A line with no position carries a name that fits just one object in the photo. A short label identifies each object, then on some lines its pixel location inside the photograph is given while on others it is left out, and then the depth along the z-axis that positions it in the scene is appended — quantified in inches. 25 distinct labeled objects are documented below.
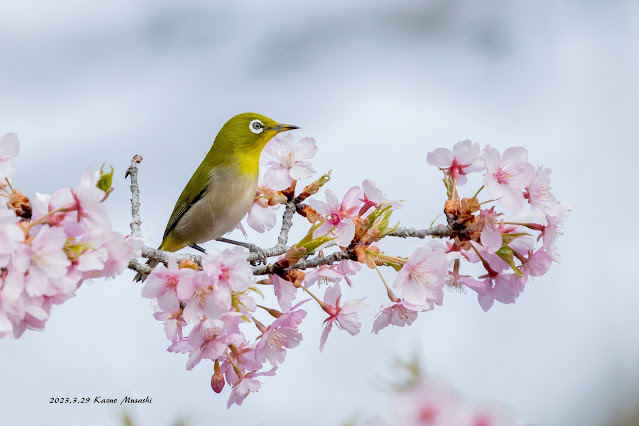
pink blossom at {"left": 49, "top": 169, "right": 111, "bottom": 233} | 199.0
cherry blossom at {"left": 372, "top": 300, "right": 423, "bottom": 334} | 274.5
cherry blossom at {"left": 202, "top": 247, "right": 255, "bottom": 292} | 235.0
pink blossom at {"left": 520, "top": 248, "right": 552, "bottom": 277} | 275.3
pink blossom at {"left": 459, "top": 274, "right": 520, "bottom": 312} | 284.7
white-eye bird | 388.2
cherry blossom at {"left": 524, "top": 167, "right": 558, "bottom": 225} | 273.3
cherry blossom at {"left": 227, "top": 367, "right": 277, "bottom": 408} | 279.9
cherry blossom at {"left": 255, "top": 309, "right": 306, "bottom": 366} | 269.3
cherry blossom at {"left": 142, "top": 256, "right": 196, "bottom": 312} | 239.0
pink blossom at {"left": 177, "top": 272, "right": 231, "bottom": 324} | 235.8
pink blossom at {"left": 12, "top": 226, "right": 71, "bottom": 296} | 190.9
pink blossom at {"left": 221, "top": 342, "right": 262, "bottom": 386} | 283.3
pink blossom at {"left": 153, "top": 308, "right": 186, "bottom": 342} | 269.1
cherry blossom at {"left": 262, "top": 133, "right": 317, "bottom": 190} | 316.2
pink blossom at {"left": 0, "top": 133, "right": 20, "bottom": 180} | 247.0
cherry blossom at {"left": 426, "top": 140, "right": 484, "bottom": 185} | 283.3
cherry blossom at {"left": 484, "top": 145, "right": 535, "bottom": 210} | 266.8
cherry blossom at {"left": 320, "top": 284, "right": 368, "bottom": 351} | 276.4
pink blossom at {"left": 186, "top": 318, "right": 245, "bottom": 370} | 257.4
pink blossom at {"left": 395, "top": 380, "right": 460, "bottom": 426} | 129.7
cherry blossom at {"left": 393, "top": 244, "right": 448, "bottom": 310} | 263.0
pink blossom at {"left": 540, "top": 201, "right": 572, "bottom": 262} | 273.9
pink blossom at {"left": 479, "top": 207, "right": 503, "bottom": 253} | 265.9
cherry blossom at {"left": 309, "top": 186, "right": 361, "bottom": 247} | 268.4
